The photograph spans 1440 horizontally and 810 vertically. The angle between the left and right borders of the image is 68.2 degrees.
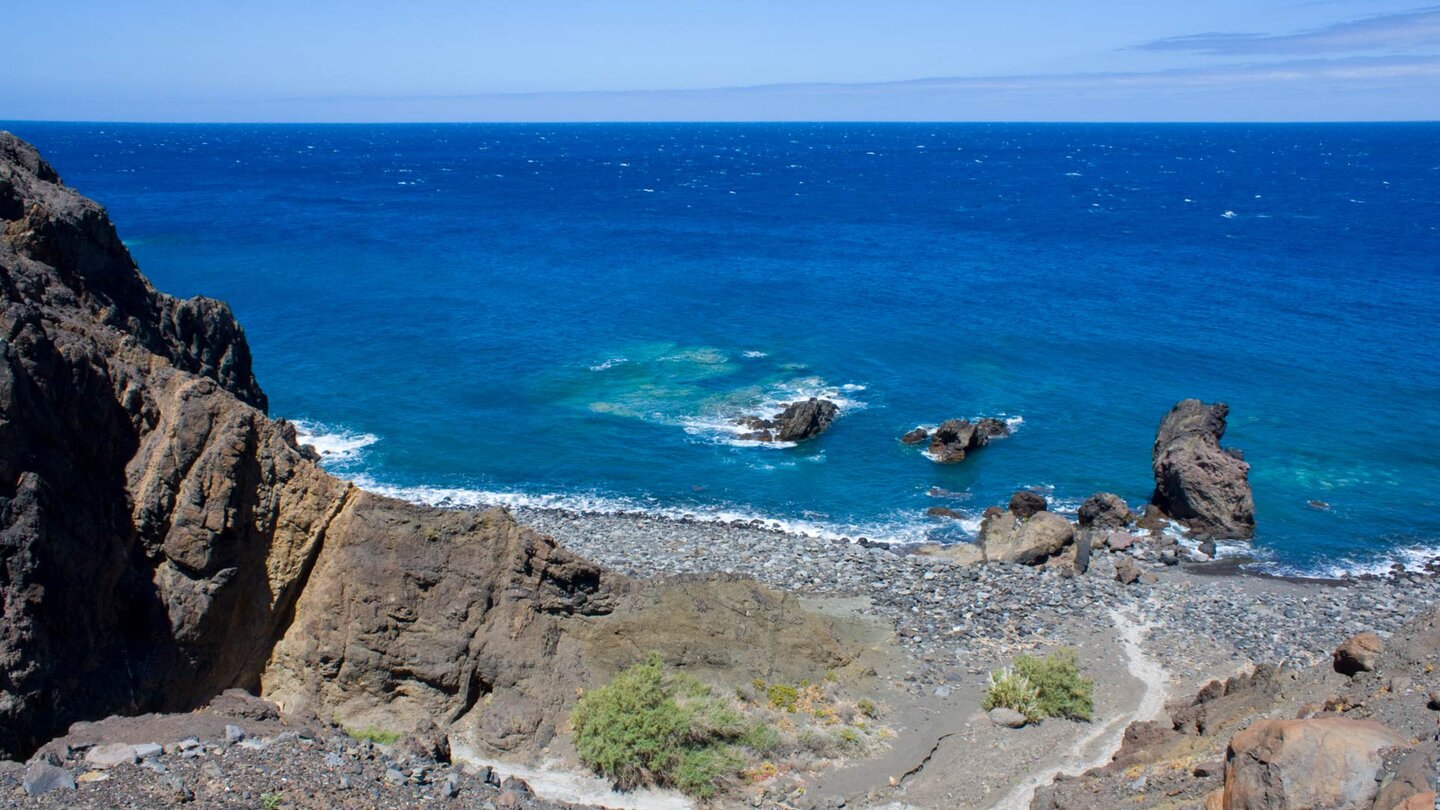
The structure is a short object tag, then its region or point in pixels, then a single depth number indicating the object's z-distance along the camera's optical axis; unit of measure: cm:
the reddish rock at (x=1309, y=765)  1505
